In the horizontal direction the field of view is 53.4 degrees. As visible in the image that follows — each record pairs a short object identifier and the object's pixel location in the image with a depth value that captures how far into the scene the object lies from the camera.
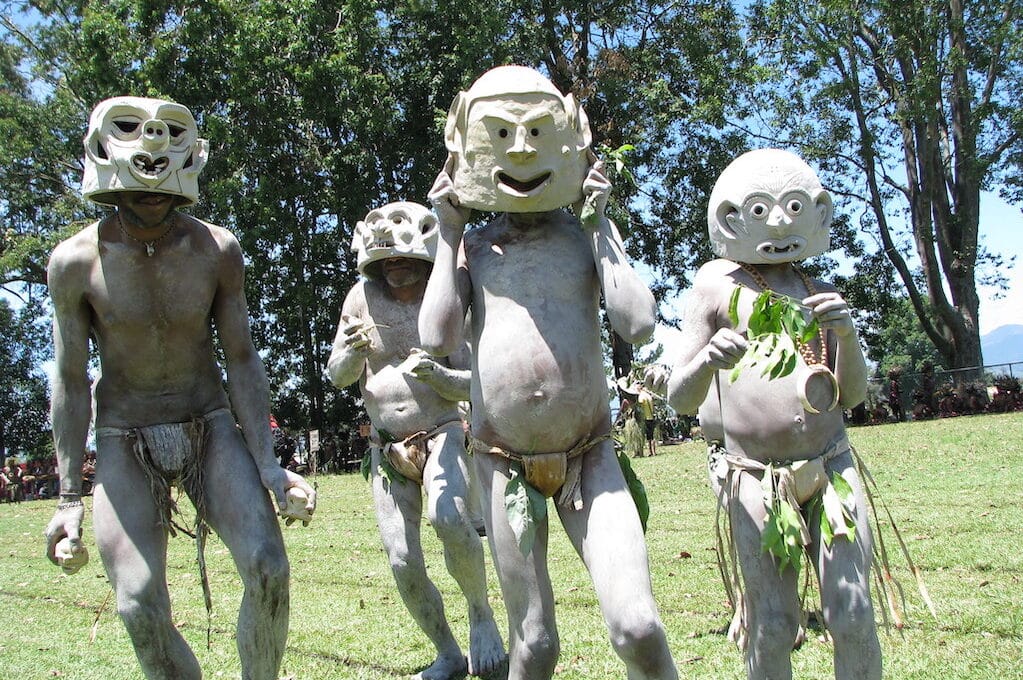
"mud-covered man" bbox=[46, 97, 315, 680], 4.18
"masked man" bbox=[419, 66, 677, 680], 3.77
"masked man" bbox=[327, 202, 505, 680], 5.46
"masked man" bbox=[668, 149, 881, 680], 3.80
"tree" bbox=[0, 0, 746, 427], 23.19
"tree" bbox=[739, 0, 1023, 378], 25.22
